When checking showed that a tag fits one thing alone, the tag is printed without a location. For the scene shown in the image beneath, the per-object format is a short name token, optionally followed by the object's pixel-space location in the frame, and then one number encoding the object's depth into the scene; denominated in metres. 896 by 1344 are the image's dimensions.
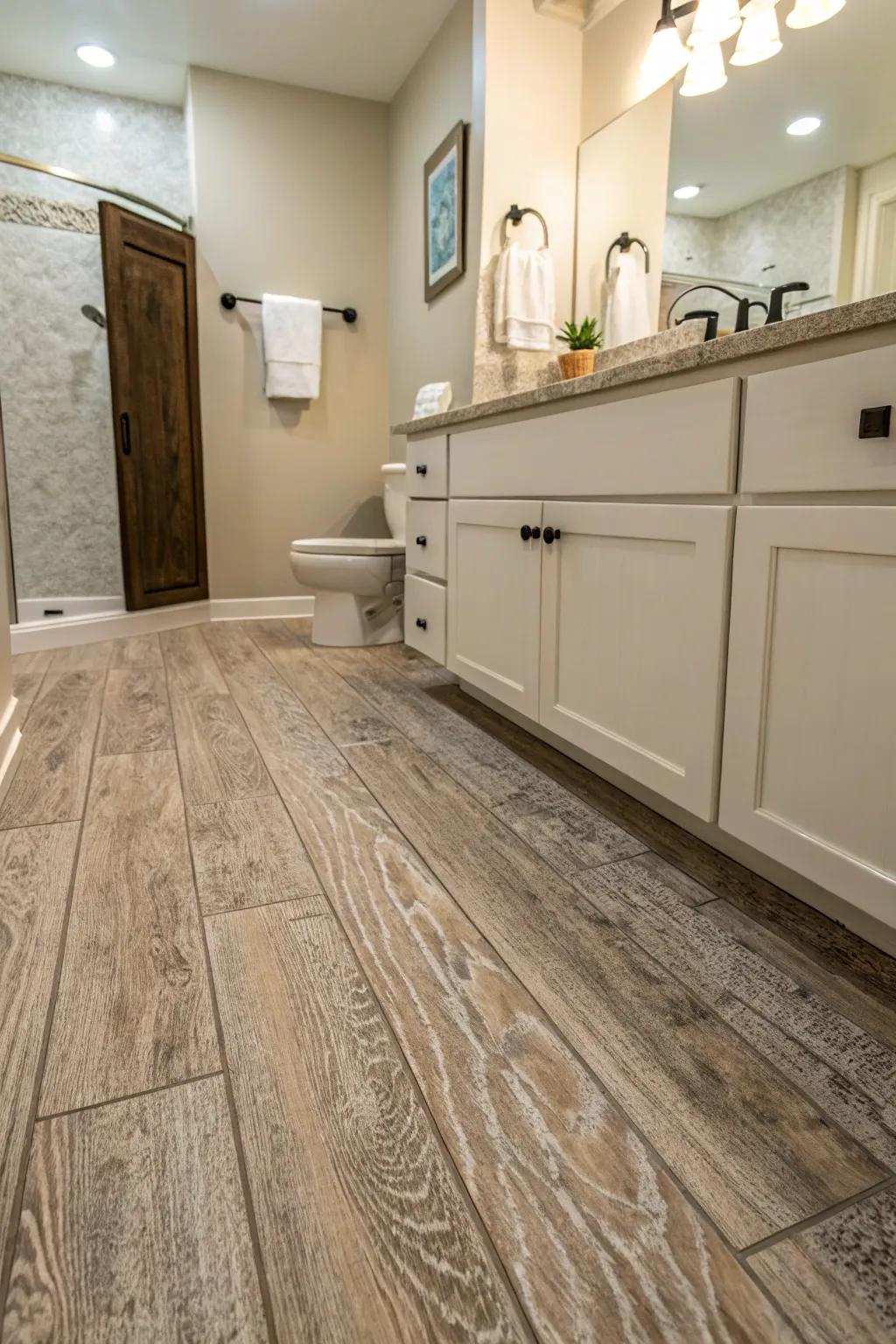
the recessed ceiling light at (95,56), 3.07
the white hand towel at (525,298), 2.41
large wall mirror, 1.39
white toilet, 2.87
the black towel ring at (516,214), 2.45
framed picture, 2.69
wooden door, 3.07
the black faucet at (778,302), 1.56
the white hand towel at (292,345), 3.45
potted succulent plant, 2.14
